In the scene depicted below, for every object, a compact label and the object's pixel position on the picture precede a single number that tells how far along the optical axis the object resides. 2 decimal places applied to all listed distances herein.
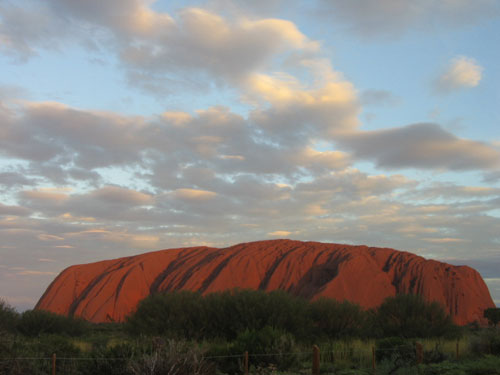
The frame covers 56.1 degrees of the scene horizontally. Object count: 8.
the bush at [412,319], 27.16
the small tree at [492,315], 43.71
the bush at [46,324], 28.69
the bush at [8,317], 26.43
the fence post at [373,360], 15.92
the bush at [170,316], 23.55
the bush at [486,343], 20.38
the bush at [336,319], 25.41
